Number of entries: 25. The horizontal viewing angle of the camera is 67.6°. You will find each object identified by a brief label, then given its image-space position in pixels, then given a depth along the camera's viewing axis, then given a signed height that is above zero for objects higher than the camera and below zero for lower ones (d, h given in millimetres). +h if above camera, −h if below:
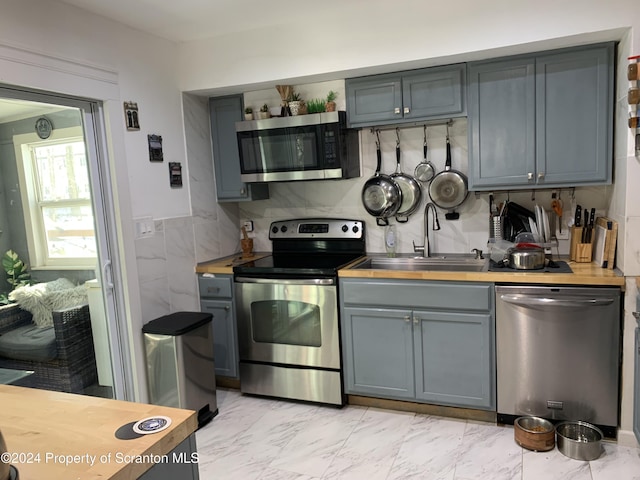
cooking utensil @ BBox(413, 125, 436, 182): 3293 +42
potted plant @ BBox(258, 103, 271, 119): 3381 +506
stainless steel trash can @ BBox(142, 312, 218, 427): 2871 -1051
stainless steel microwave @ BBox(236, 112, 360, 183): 3164 +233
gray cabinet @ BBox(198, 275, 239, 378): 3402 -939
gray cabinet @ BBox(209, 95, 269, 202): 3580 +259
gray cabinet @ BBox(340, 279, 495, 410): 2748 -987
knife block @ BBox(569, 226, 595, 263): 2805 -476
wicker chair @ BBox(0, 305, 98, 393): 2537 -896
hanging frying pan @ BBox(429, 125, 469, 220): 3199 -100
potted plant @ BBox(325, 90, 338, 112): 3193 +525
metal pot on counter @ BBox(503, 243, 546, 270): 2699 -495
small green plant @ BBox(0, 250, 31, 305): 2385 -370
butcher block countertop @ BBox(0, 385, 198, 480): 1003 -563
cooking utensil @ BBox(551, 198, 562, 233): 2998 -236
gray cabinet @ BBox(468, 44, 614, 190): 2633 +284
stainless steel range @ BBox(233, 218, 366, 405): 3080 -964
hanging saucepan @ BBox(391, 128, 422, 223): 3352 -89
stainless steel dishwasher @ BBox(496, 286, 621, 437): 2484 -982
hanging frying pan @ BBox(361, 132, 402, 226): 3359 -120
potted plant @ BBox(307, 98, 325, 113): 3258 +509
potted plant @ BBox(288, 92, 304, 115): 3262 +520
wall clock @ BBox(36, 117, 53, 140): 2537 +368
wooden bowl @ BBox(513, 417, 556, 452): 2498 -1405
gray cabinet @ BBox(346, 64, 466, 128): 2932 +508
